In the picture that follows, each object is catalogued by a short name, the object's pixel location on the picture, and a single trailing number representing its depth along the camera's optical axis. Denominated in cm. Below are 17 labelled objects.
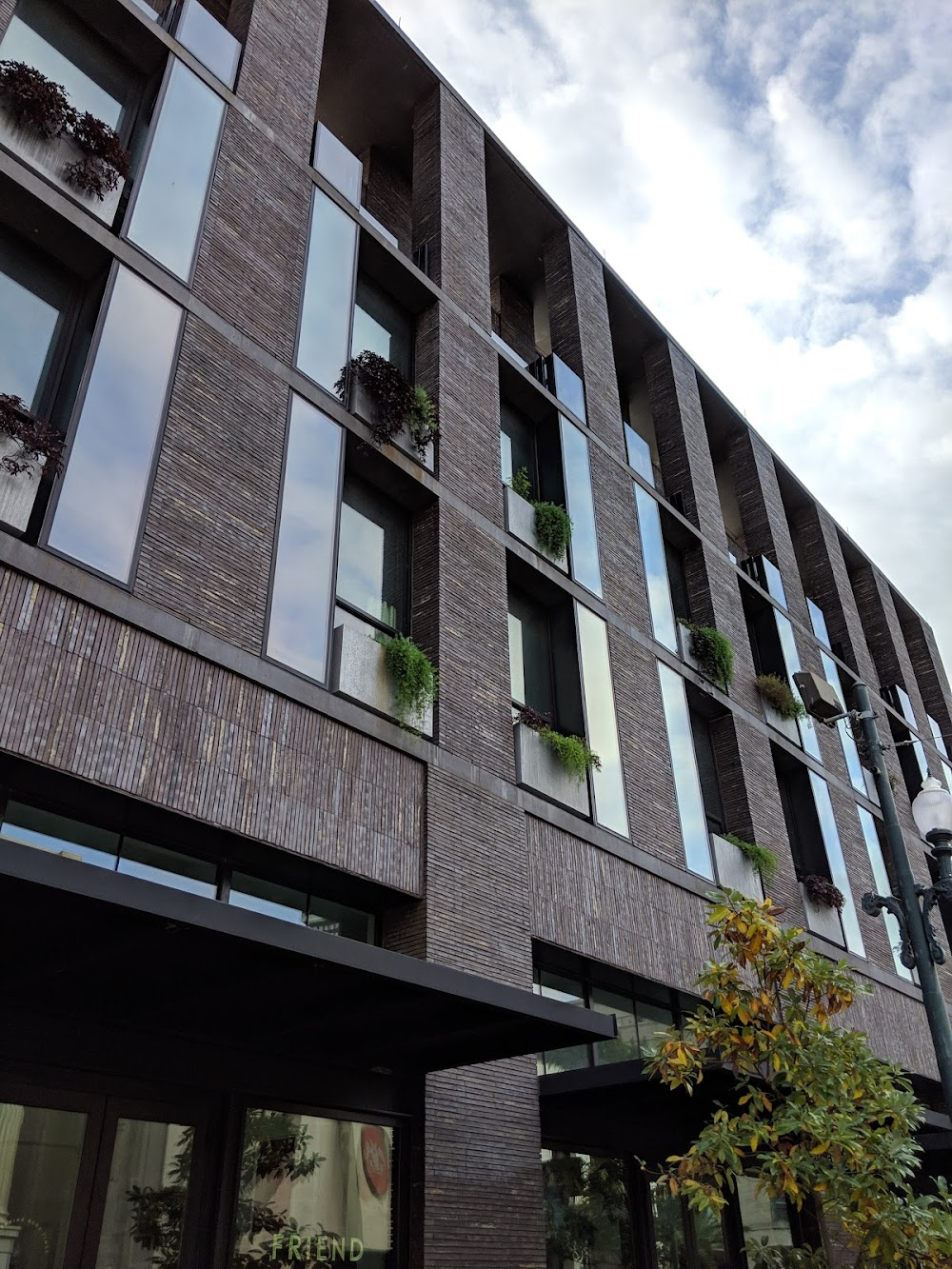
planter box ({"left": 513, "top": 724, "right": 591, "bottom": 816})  1375
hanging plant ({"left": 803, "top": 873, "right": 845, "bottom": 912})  1986
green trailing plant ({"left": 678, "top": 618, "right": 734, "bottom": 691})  1964
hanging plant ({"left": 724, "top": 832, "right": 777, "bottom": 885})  1808
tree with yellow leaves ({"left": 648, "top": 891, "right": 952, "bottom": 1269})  800
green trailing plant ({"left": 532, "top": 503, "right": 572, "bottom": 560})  1653
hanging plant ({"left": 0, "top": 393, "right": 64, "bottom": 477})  941
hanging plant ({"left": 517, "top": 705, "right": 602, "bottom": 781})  1430
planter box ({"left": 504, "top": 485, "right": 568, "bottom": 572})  1611
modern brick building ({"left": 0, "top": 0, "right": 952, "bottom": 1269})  841
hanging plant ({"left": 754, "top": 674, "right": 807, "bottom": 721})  2130
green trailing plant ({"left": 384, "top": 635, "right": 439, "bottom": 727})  1239
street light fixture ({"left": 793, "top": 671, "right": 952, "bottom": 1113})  966
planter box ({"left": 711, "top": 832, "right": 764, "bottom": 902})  1734
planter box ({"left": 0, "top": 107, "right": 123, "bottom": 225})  1098
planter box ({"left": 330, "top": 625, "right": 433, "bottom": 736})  1177
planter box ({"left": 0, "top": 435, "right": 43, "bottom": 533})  931
